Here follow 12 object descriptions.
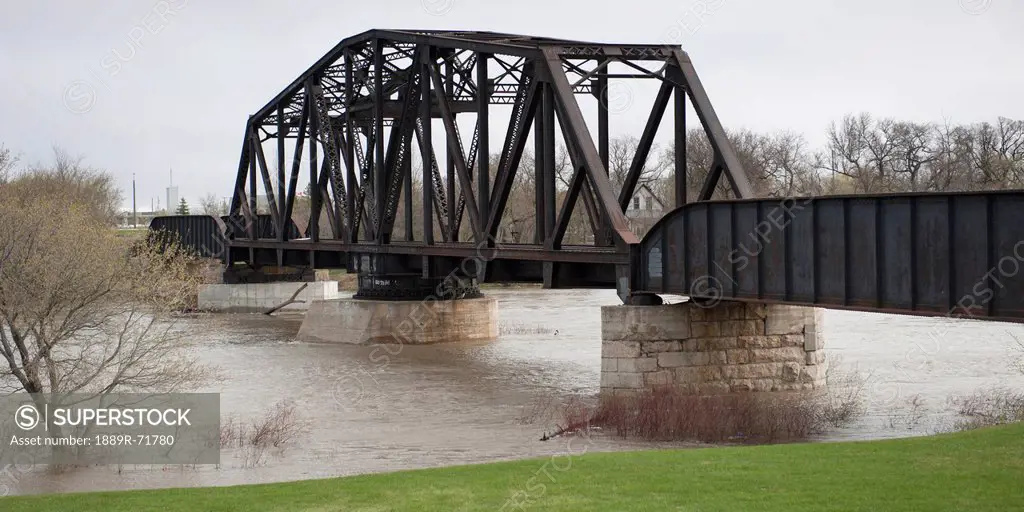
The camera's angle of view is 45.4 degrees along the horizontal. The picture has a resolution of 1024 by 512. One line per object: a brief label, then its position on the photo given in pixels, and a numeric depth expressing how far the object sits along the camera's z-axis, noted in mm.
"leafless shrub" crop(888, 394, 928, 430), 23891
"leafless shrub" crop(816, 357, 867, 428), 24562
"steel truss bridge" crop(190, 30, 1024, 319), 19469
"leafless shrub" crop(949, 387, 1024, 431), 23094
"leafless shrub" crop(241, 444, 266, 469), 21594
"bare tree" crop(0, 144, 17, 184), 82912
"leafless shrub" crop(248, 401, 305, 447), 23719
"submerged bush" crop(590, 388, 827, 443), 23047
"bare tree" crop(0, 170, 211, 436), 23438
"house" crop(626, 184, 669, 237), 83088
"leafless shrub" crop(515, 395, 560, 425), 26469
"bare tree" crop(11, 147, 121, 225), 90375
